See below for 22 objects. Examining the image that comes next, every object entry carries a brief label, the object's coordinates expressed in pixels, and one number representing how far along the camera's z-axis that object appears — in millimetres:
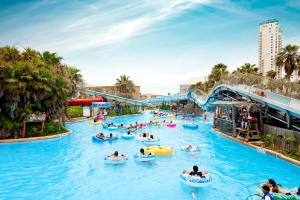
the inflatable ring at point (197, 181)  13297
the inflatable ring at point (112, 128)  35844
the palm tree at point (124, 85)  78312
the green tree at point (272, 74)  48069
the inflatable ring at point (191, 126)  38250
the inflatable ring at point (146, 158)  18641
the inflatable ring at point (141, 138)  26453
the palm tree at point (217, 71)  62003
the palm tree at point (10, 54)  27812
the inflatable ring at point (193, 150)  22438
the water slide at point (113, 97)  55794
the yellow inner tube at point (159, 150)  21016
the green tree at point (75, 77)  42750
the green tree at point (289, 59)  35781
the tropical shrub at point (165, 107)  85388
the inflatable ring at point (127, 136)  29075
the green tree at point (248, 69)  51125
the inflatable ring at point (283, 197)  10484
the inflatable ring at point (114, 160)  18281
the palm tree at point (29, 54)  29728
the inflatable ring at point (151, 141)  25920
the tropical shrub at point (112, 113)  57106
